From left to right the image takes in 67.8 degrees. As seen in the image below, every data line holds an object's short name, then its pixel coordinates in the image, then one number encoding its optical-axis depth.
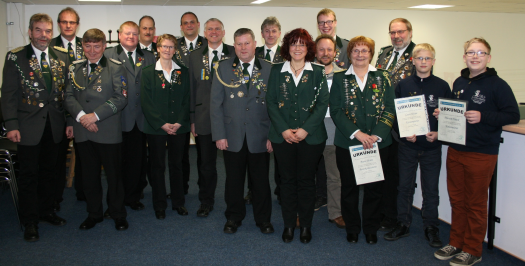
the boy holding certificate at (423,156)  3.07
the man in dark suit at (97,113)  3.30
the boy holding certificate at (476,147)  2.65
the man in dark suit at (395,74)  3.43
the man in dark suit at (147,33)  4.15
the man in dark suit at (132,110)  3.74
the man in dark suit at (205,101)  3.78
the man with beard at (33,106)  3.25
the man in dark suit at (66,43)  3.85
